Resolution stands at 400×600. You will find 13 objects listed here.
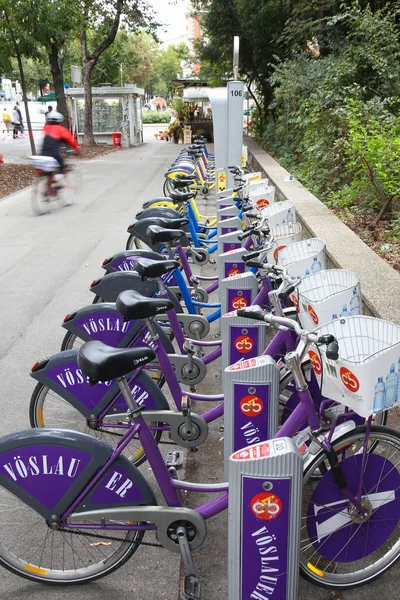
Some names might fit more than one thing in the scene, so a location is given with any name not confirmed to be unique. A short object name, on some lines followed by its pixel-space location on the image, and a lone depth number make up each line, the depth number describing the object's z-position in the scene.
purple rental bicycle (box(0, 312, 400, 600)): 2.33
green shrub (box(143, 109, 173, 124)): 57.62
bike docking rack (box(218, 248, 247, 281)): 4.34
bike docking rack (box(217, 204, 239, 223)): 5.75
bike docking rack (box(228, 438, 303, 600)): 1.91
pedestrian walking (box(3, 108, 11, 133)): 34.27
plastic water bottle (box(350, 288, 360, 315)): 2.78
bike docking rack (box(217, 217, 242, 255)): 5.14
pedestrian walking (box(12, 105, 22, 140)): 32.31
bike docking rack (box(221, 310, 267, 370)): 3.35
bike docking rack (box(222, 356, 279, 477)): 2.57
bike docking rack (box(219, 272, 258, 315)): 3.66
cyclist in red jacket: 11.68
